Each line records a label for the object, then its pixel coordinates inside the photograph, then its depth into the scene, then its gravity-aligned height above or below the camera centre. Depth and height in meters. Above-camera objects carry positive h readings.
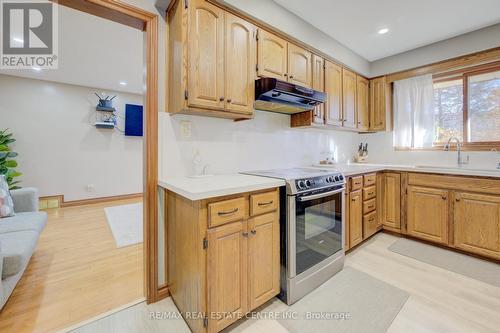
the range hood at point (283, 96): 1.83 +0.63
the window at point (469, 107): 2.68 +0.75
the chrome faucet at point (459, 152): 2.82 +0.15
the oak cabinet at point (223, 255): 1.28 -0.60
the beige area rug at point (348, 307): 1.46 -1.08
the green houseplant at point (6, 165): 2.99 +0.00
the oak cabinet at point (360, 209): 2.41 -0.54
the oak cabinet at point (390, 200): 2.91 -0.50
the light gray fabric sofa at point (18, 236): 1.56 -0.63
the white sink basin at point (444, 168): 2.53 -0.05
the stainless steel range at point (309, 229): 1.64 -0.55
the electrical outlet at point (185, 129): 1.87 +0.31
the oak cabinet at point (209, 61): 1.57 +0.81
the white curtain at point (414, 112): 3.08 +0.77
